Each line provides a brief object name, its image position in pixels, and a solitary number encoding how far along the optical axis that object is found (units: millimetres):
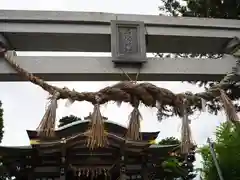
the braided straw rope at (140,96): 1857
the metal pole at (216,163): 3058
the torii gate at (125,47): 1953
